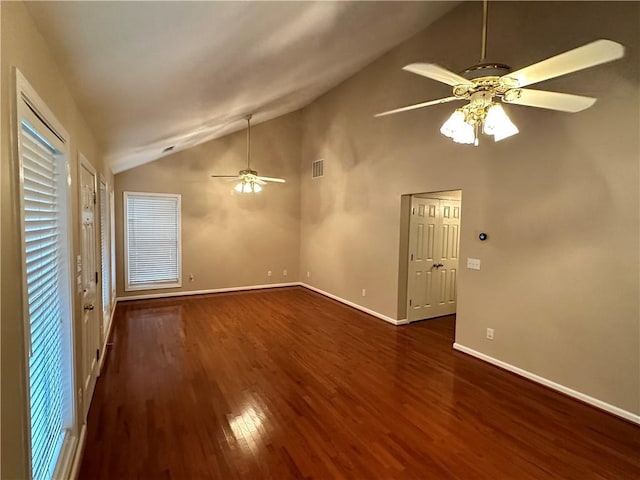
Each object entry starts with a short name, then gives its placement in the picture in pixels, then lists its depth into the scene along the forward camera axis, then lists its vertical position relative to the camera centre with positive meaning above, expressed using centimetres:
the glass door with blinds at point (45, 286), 136 -33
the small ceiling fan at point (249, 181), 556 +72
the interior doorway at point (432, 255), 527 -47
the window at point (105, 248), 404 -36
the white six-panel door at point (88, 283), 261 -56
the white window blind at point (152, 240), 641 -39
